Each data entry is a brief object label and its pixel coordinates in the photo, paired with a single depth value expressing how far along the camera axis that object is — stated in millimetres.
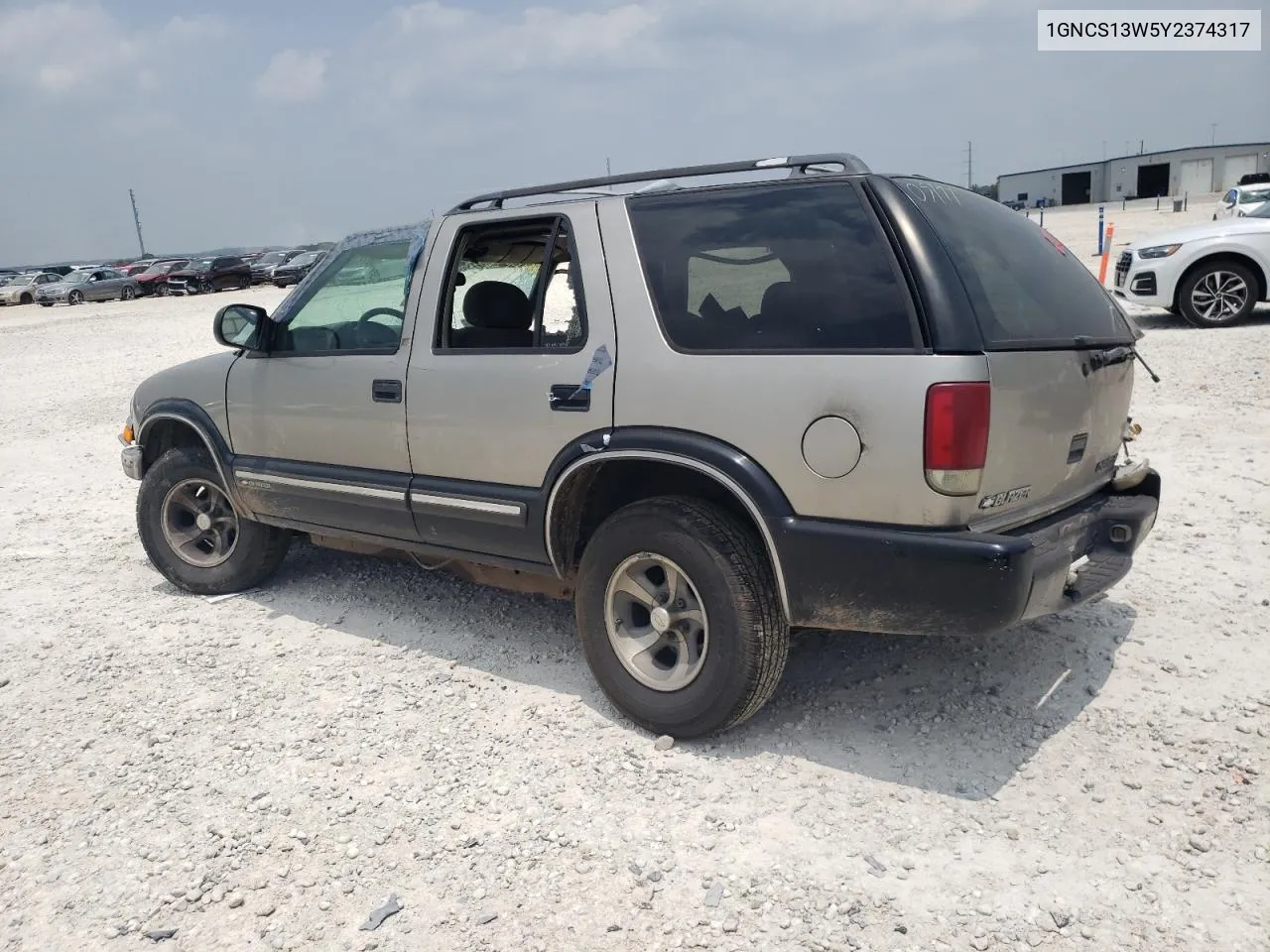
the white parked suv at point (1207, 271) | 10891
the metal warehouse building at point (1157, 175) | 71500
